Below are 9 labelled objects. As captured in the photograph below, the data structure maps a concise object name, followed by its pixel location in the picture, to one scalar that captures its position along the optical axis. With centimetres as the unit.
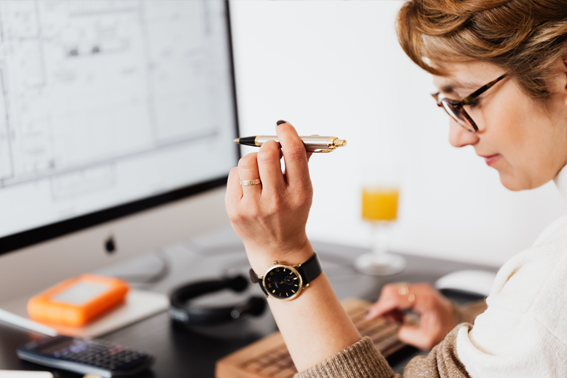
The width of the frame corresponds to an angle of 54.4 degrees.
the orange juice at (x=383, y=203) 127
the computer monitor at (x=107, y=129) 74
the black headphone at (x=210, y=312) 86
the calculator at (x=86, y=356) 69
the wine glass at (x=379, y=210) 121
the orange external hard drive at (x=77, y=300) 86
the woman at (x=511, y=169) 53
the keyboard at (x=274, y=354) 70
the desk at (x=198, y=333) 75
